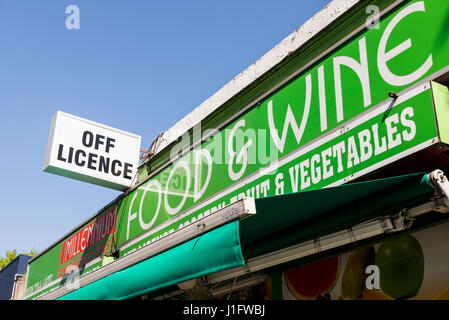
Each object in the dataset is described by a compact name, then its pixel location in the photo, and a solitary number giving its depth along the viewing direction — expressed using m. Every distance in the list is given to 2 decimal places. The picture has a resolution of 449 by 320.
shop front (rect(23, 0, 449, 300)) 4.36
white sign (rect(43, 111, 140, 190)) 9.41
